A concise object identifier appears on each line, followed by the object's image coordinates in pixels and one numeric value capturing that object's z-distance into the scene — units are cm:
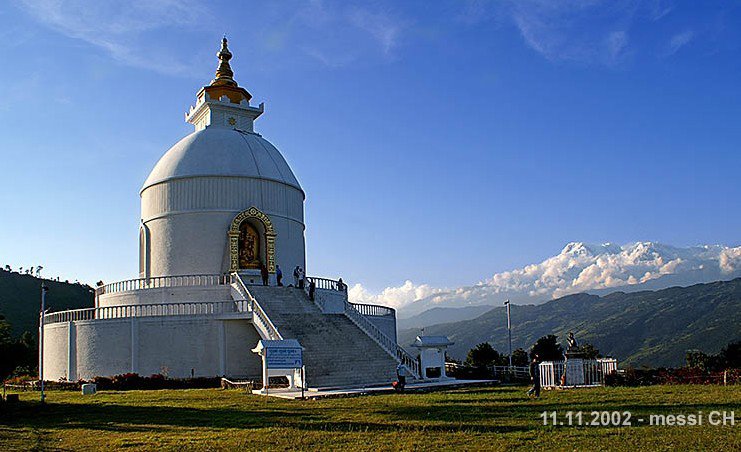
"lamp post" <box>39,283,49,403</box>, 2066
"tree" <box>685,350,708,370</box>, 3646
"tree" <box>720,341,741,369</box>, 3314
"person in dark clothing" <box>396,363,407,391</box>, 2020
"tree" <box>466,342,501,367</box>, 3638
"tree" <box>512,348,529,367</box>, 3980
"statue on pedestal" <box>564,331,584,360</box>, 2264
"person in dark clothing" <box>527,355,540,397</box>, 1734
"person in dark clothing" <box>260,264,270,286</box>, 3269
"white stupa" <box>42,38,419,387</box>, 2575
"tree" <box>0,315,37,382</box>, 1944
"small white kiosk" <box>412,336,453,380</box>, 2448
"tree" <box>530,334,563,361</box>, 3936
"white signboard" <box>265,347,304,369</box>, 1962
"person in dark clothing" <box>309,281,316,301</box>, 2930
